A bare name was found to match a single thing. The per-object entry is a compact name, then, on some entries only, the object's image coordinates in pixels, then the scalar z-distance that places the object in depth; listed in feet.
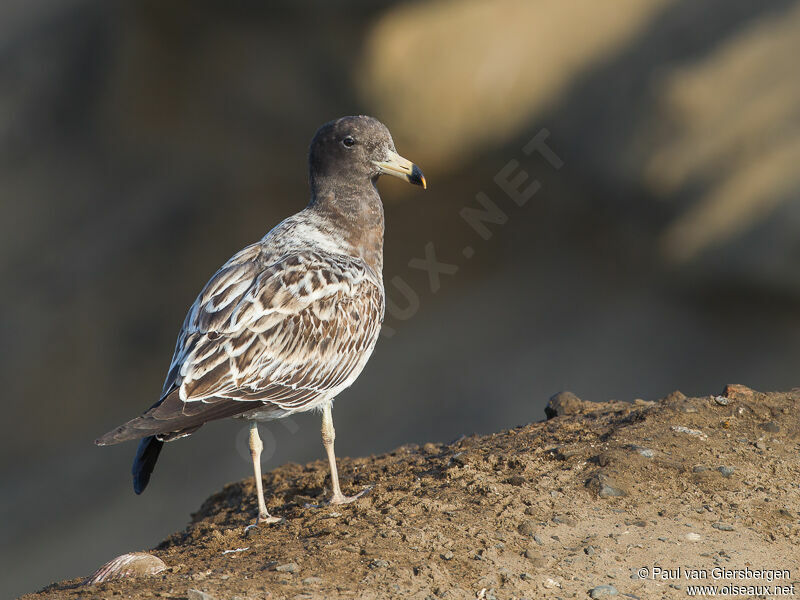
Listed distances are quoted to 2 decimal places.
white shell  30.55
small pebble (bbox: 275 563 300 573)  27.71
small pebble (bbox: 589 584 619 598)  26.68
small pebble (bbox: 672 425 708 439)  36.40
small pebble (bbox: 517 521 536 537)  30.17
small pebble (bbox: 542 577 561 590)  27.12
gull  34.83
